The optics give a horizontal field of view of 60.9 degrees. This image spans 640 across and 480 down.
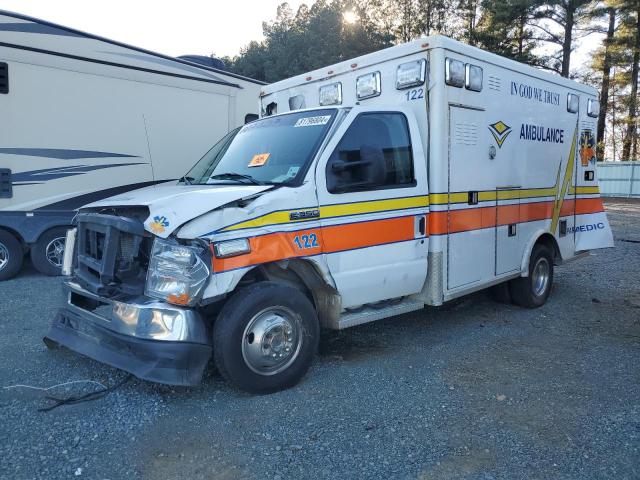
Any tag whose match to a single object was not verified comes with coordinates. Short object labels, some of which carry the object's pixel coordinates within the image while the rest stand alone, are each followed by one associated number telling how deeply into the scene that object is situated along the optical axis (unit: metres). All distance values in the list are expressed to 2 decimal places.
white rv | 7.84
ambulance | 3.69
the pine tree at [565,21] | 27.61
